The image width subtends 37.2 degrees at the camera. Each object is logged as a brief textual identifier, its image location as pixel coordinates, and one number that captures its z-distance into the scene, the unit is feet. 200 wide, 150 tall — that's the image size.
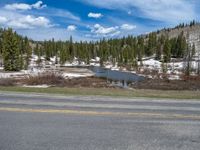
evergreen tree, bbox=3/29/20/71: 216.95
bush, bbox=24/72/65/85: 101.24
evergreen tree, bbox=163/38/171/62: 406.62
